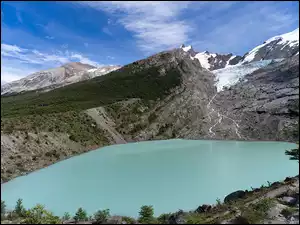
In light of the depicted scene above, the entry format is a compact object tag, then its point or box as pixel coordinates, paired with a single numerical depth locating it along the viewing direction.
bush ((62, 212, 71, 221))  14.94
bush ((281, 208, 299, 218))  12.55
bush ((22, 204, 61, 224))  11.90
